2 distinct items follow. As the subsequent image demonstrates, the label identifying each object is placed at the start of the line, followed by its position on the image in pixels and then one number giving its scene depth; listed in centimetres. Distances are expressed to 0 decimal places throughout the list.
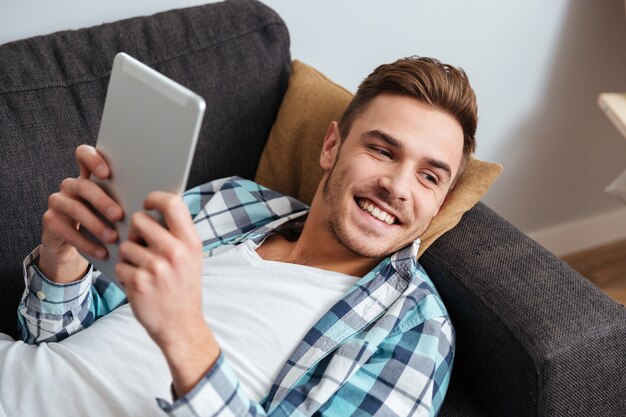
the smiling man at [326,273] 103
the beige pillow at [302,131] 162
